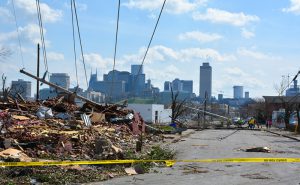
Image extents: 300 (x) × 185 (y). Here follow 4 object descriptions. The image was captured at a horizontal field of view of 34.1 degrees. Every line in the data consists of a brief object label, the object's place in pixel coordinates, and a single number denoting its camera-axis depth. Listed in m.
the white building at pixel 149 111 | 93.94
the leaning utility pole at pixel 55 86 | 30.66
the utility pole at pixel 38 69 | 43.33
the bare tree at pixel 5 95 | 27.14
